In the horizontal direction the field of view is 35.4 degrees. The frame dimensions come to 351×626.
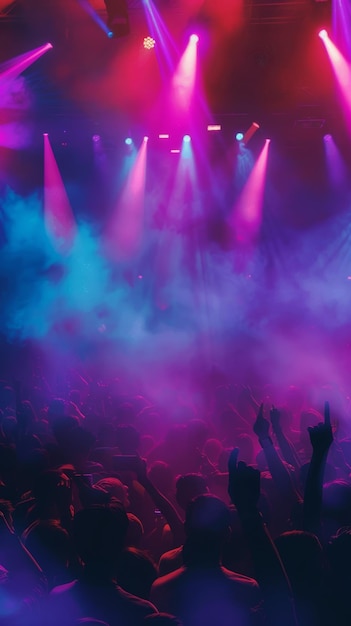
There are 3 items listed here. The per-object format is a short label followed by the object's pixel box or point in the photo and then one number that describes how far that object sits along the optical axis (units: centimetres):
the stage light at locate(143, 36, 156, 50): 732
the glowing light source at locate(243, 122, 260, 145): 881
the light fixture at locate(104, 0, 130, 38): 630
